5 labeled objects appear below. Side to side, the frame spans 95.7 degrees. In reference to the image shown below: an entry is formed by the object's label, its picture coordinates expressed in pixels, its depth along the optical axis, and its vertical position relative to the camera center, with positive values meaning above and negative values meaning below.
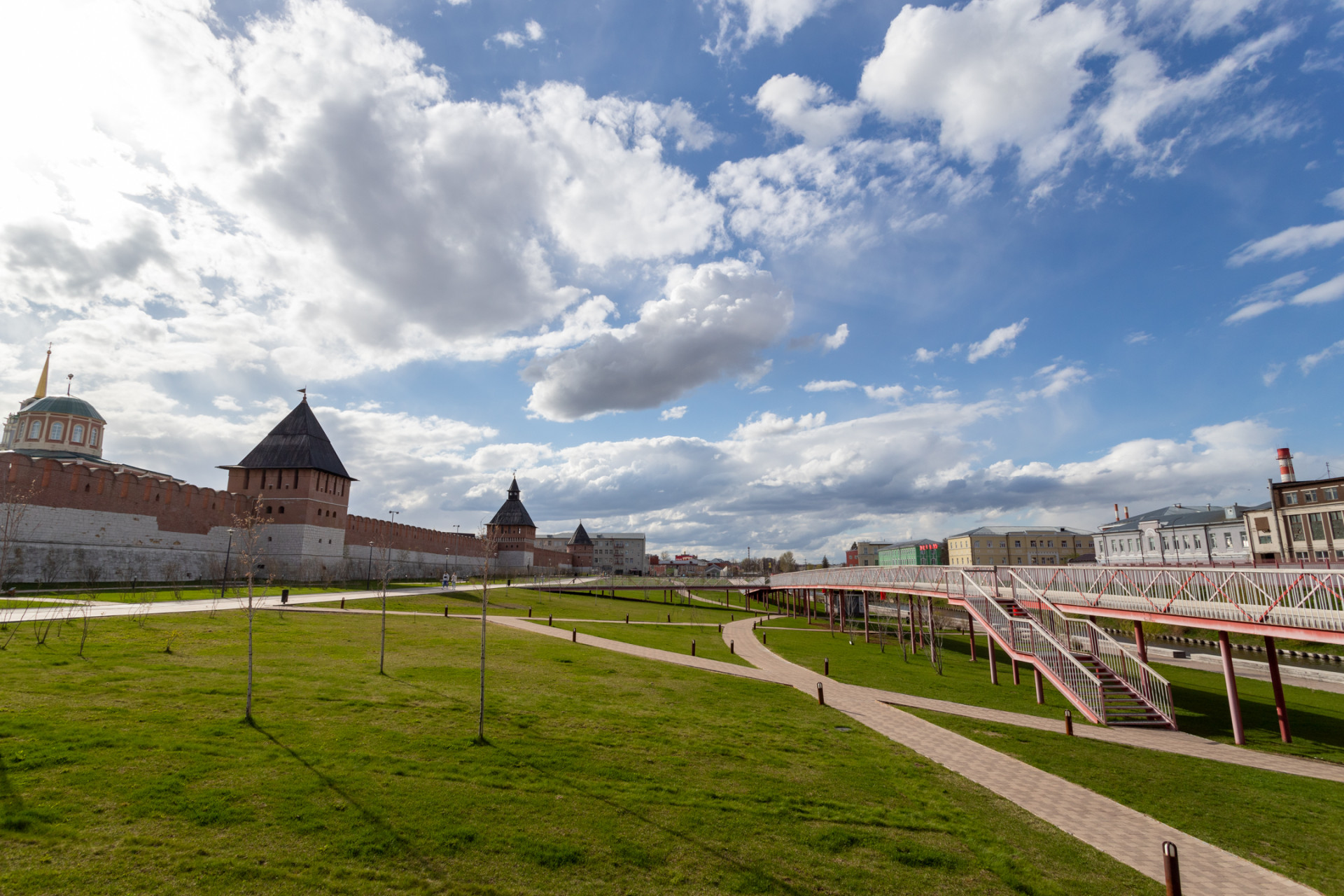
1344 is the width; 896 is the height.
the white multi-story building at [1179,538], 64.88 +1.23
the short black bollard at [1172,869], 6.70 -3.52
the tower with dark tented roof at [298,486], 54.84 +6.53
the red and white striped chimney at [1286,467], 61.06 +7.99
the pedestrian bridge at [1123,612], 14.98 -1.93
